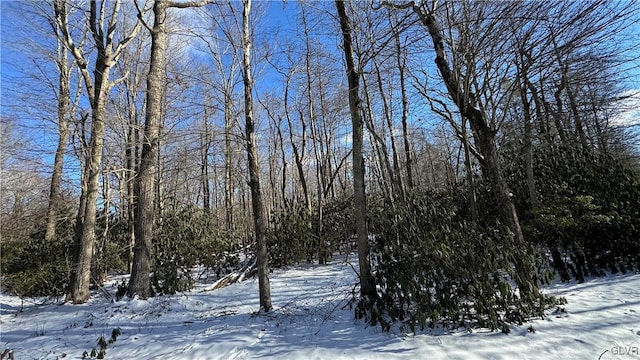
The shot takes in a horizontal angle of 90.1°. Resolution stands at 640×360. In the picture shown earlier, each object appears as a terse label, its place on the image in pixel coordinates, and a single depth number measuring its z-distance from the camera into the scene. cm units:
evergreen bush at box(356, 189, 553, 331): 366
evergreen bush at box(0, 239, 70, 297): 808
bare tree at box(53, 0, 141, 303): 679
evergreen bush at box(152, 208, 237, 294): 857
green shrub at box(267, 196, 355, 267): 945
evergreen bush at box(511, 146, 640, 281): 523
